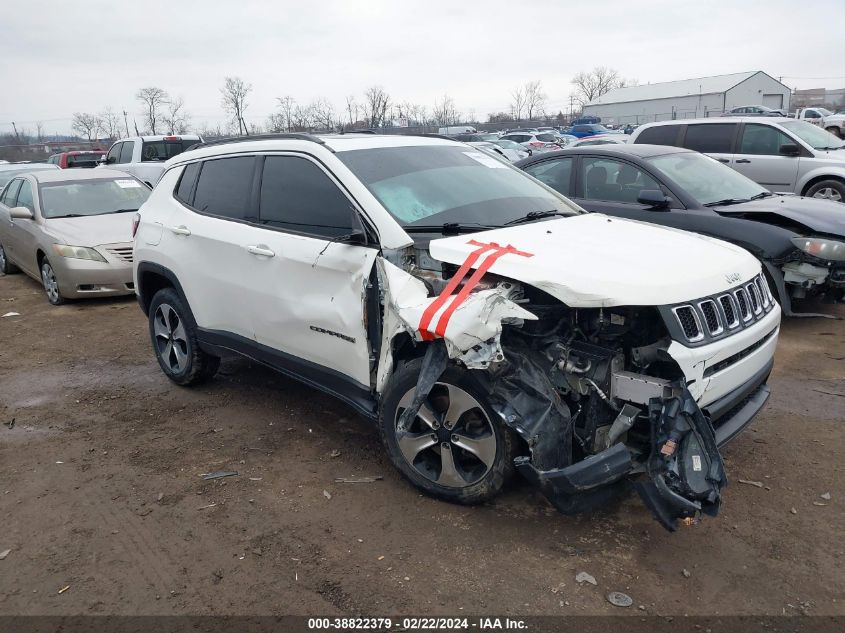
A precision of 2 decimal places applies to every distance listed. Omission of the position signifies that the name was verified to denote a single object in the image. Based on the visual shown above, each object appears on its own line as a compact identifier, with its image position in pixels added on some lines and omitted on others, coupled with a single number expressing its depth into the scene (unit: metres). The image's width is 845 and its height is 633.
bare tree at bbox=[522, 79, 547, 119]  85.56
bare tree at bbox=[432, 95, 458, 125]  66.48
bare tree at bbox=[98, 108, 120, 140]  56.57
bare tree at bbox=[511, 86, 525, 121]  86.56
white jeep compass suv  3.01
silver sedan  8.30
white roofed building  59.22
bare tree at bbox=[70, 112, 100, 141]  56.97
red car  17.72
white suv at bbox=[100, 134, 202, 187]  15.30
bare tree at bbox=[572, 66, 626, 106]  90.38
